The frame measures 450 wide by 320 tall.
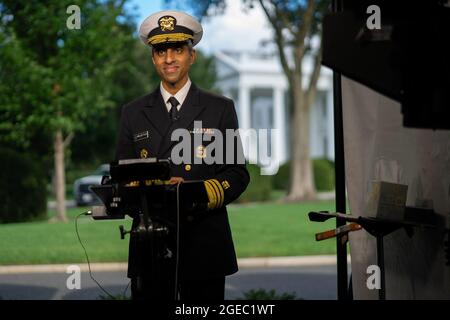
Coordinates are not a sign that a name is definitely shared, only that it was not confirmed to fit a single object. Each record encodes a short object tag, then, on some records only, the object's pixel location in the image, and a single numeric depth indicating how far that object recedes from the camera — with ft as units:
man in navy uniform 10.57
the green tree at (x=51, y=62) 53.62
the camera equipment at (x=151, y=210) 8.82
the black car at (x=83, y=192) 91.19
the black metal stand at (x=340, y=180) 11.61
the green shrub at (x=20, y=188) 59.82
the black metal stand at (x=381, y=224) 9.45
